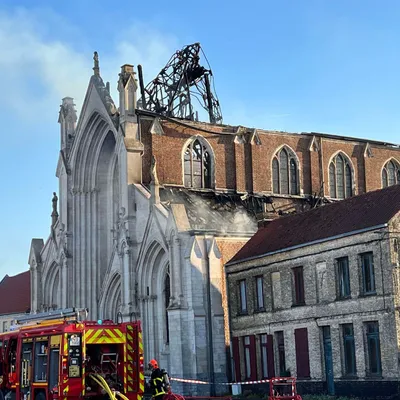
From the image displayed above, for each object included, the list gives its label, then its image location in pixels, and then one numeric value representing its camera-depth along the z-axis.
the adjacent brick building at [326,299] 27.97
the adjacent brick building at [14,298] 67.31
